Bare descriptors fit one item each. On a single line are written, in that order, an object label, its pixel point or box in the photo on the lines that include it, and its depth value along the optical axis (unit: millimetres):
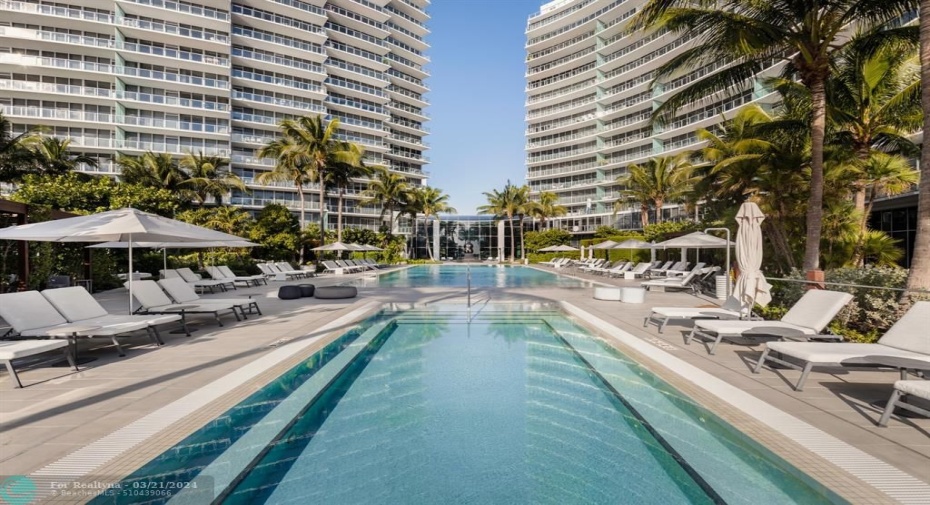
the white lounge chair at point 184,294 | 9281
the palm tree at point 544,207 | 52938
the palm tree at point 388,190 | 45219
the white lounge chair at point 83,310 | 6686
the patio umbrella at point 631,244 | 22133
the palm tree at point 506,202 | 53656
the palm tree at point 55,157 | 29522
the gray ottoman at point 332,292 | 13625
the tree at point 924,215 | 6961
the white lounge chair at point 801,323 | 5918
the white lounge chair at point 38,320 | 5922
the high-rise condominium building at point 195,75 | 41688
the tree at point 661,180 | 36594
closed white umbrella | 7578
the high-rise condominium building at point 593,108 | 52750
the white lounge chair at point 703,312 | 7883
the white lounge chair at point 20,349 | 4824
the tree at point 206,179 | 33969
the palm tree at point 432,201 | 51281
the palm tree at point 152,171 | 31766
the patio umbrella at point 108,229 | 7398
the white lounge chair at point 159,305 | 8508
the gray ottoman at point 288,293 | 13724
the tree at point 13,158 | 25594
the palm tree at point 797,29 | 9445
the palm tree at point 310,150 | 28938
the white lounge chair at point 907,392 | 3543
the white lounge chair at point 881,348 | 4525
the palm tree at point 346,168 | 30172
